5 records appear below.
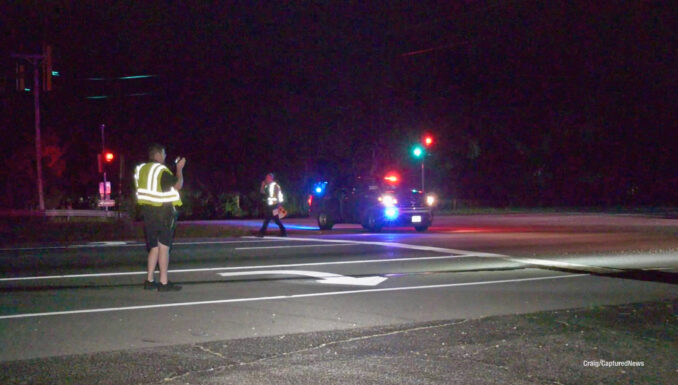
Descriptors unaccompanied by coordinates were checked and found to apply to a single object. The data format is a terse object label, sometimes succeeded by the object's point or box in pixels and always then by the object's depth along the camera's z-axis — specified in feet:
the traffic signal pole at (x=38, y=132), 119.71
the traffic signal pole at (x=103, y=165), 125.24
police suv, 77.20
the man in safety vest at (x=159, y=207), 34.76
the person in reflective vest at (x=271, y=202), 69.00
